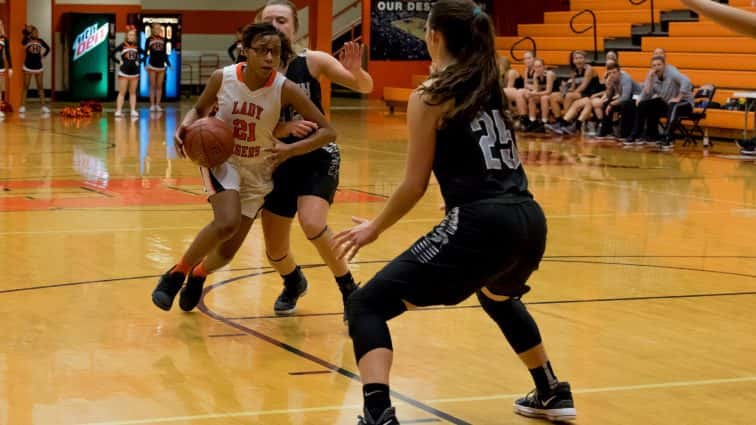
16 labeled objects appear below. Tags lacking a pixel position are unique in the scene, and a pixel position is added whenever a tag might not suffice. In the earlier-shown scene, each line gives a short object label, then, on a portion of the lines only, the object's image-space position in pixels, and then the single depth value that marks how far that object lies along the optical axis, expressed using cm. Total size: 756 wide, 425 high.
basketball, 620
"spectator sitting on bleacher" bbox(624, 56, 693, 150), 1895
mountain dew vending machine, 2950
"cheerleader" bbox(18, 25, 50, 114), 2527
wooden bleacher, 2073
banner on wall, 3180
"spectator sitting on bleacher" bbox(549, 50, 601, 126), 2108
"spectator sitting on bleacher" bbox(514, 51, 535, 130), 2223
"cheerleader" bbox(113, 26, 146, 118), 2455
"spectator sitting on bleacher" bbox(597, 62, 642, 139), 1992
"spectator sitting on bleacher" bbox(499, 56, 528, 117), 2225
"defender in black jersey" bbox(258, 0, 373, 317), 651
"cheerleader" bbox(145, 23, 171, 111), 2603
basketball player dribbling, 634
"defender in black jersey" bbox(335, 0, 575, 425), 438
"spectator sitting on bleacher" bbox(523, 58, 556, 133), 2194
